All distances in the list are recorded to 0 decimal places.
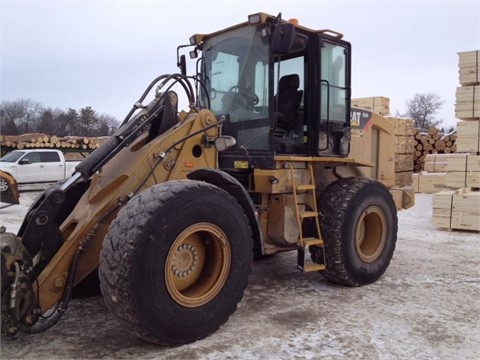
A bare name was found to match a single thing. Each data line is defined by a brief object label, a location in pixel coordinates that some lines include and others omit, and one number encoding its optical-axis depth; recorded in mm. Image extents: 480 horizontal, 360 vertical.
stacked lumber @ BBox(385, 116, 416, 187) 17797
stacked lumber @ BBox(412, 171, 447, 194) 15883
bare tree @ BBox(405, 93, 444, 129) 49438
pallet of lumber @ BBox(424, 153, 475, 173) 17453
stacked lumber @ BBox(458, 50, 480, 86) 10352
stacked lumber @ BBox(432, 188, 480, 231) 10087
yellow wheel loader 3564
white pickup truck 18531
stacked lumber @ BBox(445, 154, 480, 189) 10523
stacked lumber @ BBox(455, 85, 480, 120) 10359
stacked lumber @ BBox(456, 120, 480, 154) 10523
